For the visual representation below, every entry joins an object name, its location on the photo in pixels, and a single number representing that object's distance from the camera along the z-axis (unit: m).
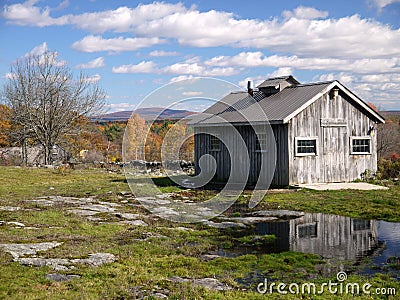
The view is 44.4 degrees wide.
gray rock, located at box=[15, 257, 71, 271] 8.94
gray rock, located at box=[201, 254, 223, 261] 10.02
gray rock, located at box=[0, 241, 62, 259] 9.88
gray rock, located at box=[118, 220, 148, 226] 13.83
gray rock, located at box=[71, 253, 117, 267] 9.30
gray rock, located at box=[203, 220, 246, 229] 13.65
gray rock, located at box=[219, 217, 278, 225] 14.28
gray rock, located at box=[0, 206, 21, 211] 15.98
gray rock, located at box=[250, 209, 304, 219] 15.25
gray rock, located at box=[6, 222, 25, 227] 13.08
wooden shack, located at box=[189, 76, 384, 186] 22.86
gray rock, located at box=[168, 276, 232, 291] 7.86
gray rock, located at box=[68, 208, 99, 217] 15.27
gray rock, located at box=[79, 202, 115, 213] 16.30
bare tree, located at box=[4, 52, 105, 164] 42.09
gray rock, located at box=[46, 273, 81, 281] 8.18
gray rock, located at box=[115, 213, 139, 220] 14.98
